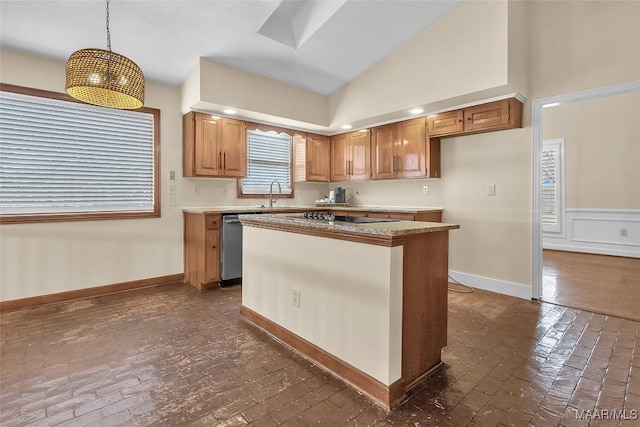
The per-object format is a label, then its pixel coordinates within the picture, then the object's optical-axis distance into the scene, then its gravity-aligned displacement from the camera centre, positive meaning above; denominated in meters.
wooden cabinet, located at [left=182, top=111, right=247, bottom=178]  4.01 +0.83
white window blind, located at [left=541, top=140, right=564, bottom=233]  6.22 +0.49
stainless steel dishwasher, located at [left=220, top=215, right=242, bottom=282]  3.93 -0.48
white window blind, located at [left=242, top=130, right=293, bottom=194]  4.80 +0.75
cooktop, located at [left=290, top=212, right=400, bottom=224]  2.34 -0.07
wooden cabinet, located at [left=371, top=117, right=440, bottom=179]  4.14 +0.80
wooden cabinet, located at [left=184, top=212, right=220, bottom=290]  3.81 -0.49
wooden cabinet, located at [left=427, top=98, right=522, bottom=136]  3.40 +1.03
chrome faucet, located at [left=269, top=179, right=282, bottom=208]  4.67 +0.20
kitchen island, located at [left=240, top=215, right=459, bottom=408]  1.73 -0.54
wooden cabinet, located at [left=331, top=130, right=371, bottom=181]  4.88 +0.85
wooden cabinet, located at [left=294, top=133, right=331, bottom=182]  5.21 +0.86
